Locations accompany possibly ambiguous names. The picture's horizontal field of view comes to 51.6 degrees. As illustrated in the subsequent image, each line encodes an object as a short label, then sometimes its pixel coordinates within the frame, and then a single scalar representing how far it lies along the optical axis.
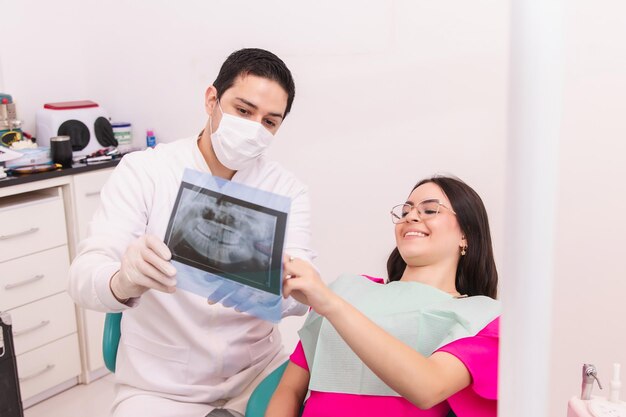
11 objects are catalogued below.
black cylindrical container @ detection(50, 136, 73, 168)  2.69
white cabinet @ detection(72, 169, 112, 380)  2.71
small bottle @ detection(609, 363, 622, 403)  1.10
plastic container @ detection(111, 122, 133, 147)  3.09
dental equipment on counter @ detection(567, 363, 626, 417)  1.06
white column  0.53
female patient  1.14
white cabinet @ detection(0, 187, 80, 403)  2.52
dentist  1.56
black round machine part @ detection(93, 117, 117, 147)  2.99
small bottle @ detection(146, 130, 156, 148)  3.02
